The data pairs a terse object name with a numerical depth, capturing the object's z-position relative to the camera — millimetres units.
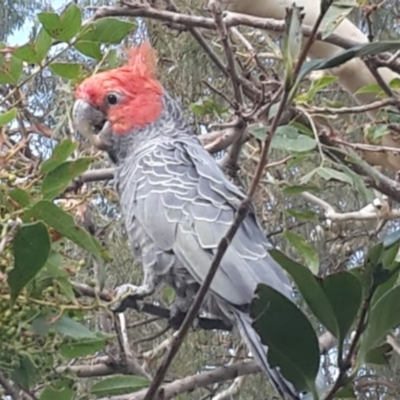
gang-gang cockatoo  3646
